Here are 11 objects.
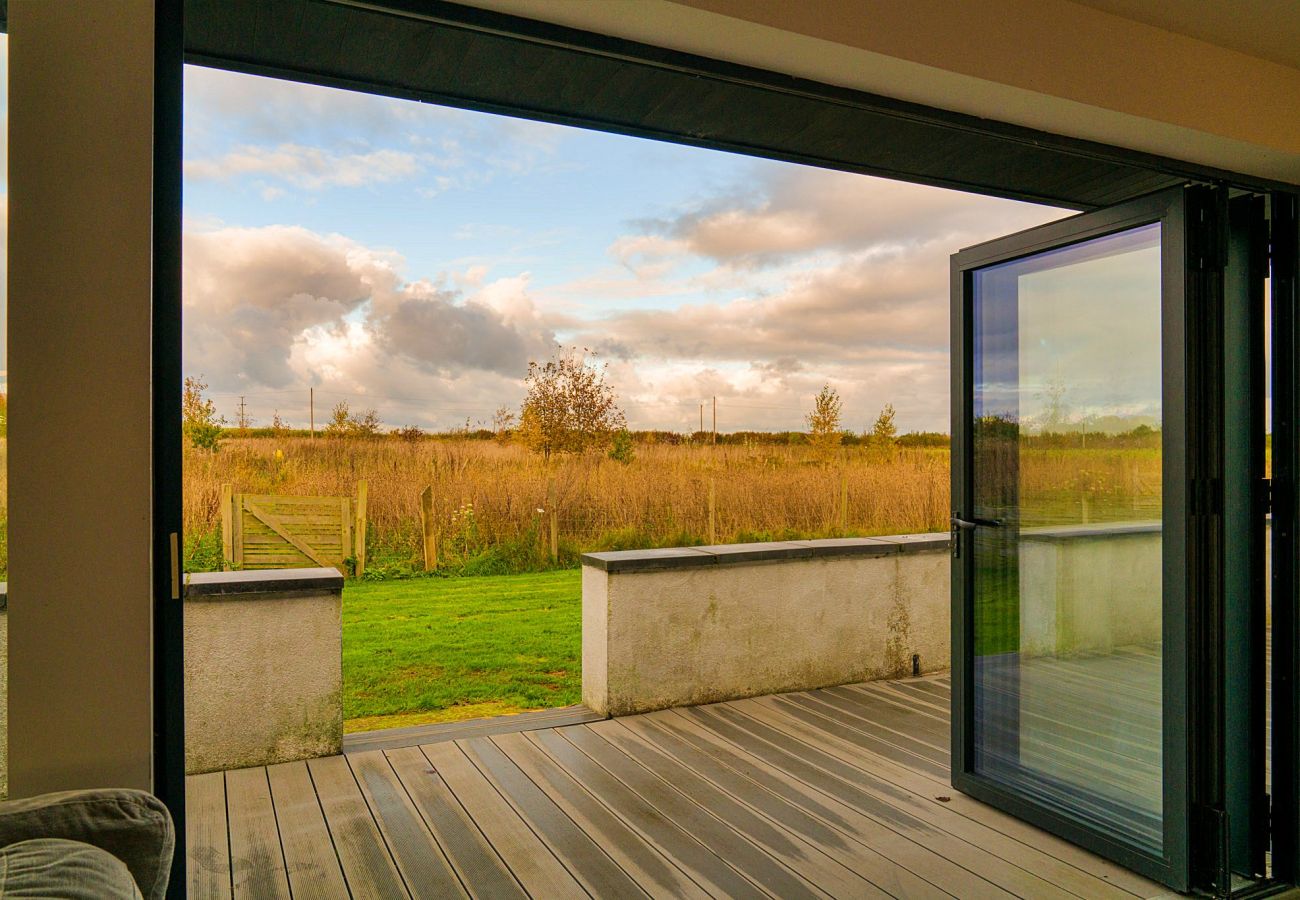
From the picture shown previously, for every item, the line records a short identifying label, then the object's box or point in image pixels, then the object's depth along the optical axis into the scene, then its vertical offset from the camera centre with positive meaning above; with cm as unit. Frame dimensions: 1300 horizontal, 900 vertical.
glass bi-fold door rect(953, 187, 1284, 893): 213 -24
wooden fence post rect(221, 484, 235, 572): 534 -49
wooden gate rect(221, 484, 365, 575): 547 -56
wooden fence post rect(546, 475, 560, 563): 718 -50
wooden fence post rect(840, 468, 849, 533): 762 -49
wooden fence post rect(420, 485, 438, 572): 676 -68
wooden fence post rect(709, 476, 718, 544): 749 -56
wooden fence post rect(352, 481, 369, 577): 648 -62
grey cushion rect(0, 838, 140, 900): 88 -46
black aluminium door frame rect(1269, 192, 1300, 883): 223 -23
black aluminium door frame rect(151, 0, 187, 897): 125 +2
